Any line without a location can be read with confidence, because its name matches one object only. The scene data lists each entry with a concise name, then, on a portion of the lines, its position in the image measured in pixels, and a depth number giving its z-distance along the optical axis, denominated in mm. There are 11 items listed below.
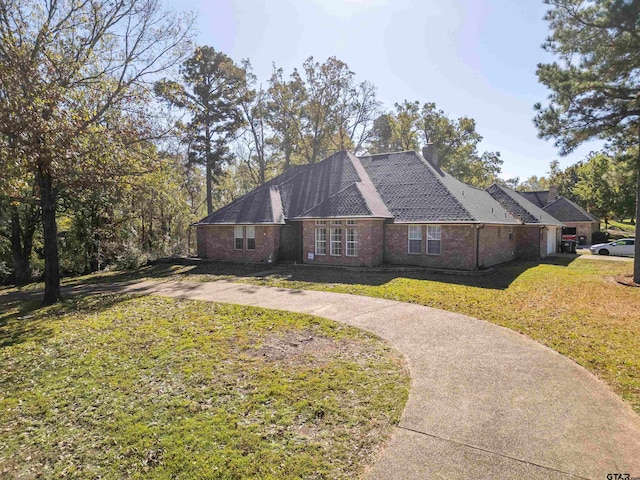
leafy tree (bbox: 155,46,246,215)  30219
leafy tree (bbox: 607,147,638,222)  14672
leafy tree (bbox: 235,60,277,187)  34406
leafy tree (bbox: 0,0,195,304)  9227
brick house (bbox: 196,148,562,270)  17094
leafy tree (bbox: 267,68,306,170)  35219
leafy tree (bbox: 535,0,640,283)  12391
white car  24766
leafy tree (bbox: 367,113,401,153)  41250
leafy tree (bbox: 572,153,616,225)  39881
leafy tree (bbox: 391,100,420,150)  40781
